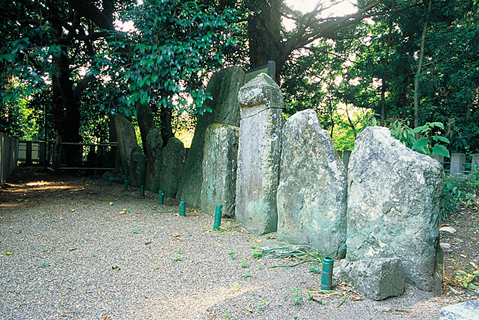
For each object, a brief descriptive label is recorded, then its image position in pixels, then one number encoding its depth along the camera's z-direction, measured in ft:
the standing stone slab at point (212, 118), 21.25
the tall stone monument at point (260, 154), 16.01
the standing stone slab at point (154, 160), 28.40
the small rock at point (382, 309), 9.26
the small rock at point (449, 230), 16.93
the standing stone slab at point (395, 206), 10.25
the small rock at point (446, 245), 15.43
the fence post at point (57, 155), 38.58
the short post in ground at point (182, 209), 19.42
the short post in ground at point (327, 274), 10.11
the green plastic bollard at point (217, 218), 16.90
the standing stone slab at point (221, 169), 18.94
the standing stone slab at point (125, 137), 34.39
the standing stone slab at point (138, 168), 30.37
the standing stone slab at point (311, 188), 12.99
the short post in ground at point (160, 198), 22.74
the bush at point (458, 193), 18.94
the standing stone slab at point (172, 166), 25.53
